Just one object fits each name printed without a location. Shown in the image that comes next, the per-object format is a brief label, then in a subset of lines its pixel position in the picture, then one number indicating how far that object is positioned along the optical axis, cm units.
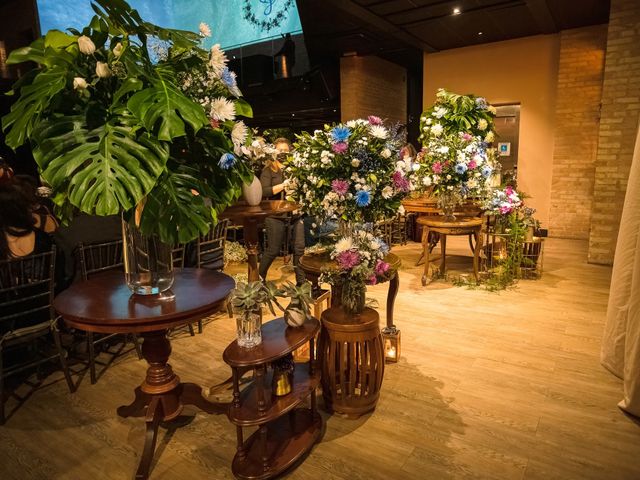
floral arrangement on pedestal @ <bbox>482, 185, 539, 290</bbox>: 460
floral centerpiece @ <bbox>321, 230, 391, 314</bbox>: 228
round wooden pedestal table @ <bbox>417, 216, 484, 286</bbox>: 452
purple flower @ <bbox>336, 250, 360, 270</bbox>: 227
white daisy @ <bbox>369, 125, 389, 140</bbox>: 243
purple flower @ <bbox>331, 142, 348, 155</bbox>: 242
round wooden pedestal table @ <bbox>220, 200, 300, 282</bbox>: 363
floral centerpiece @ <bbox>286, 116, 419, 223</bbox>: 245
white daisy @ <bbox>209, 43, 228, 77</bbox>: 192
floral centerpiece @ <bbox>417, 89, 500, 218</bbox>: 452
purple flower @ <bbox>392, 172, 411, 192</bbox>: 253
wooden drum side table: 232
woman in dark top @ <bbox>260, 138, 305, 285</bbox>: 435
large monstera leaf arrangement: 162
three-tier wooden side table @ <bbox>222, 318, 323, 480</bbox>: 188
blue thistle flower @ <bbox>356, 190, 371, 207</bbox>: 243
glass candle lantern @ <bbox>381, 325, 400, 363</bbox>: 304
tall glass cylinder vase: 197
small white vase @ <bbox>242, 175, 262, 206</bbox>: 385
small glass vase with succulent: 190
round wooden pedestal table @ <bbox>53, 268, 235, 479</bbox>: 182
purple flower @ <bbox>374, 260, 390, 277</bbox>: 241
